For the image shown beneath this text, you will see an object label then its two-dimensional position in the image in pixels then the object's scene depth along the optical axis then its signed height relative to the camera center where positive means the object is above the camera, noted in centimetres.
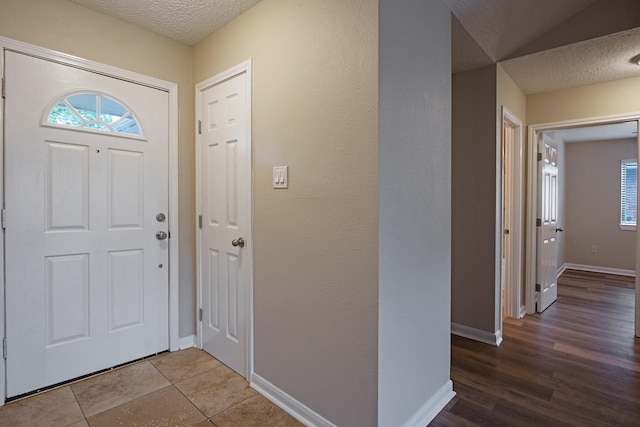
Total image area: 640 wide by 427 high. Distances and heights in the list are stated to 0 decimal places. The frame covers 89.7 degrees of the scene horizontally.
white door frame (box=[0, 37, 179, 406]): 218 +39
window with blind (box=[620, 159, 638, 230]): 535 +31
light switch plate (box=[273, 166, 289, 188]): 185 +20
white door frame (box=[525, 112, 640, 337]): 337 +8
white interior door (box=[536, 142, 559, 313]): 350 -19
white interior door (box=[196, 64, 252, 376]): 212 -4
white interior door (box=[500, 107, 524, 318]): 326 -7
